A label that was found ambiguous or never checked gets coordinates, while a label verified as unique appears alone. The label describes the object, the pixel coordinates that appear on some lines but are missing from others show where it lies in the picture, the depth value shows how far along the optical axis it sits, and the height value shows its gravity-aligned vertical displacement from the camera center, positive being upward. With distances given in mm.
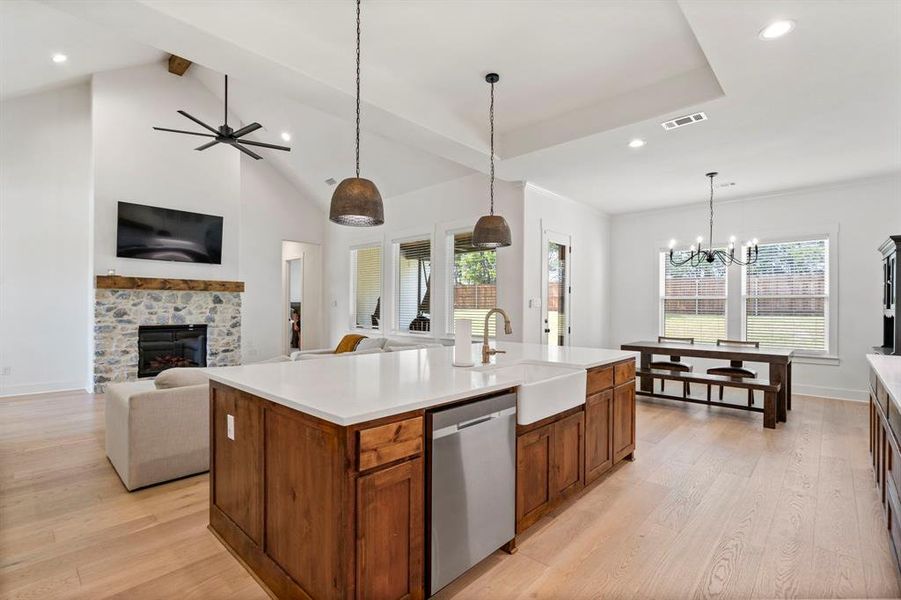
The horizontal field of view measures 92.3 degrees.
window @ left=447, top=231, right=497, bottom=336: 5914 +279
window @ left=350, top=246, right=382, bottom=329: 7672 +266
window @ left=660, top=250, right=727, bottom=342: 6539 +62
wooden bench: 4352 -863
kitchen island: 1528 -707
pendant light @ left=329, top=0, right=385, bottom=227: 2264 +531
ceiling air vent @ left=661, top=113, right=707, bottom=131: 3539 +1537
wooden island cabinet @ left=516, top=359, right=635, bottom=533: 2299 -884
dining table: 4586 -559
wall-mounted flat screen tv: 6098 +973
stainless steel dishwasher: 1785 -809
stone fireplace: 5918 -383
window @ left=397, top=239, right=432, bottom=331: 6730 +268
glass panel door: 5973 +181
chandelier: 6091 +690
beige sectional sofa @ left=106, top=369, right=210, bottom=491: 2891 -897
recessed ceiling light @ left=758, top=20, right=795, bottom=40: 2367 +1535
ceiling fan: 4738 +1855
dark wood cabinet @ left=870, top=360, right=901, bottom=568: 1991 -823
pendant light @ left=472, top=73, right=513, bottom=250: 3229 +527
